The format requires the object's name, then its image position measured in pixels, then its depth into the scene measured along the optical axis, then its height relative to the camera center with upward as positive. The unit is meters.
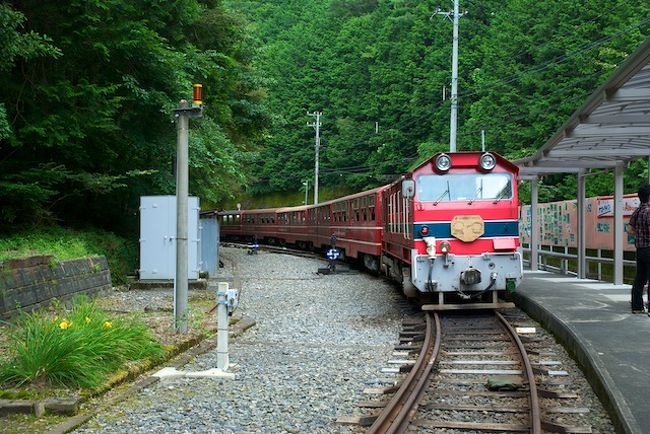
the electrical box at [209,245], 19.84 -0.59
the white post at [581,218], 14.36 +0.14
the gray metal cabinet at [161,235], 15.01 -0.25
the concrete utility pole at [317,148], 48.44 +5.37
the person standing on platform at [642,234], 9.52 -0.12
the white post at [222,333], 7.70 -1.17
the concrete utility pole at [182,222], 9.32 +0.02
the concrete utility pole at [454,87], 24.84 +5.01
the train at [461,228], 11.37 -0.06
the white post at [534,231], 16.70 -0.15
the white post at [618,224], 12.71 +0.02
